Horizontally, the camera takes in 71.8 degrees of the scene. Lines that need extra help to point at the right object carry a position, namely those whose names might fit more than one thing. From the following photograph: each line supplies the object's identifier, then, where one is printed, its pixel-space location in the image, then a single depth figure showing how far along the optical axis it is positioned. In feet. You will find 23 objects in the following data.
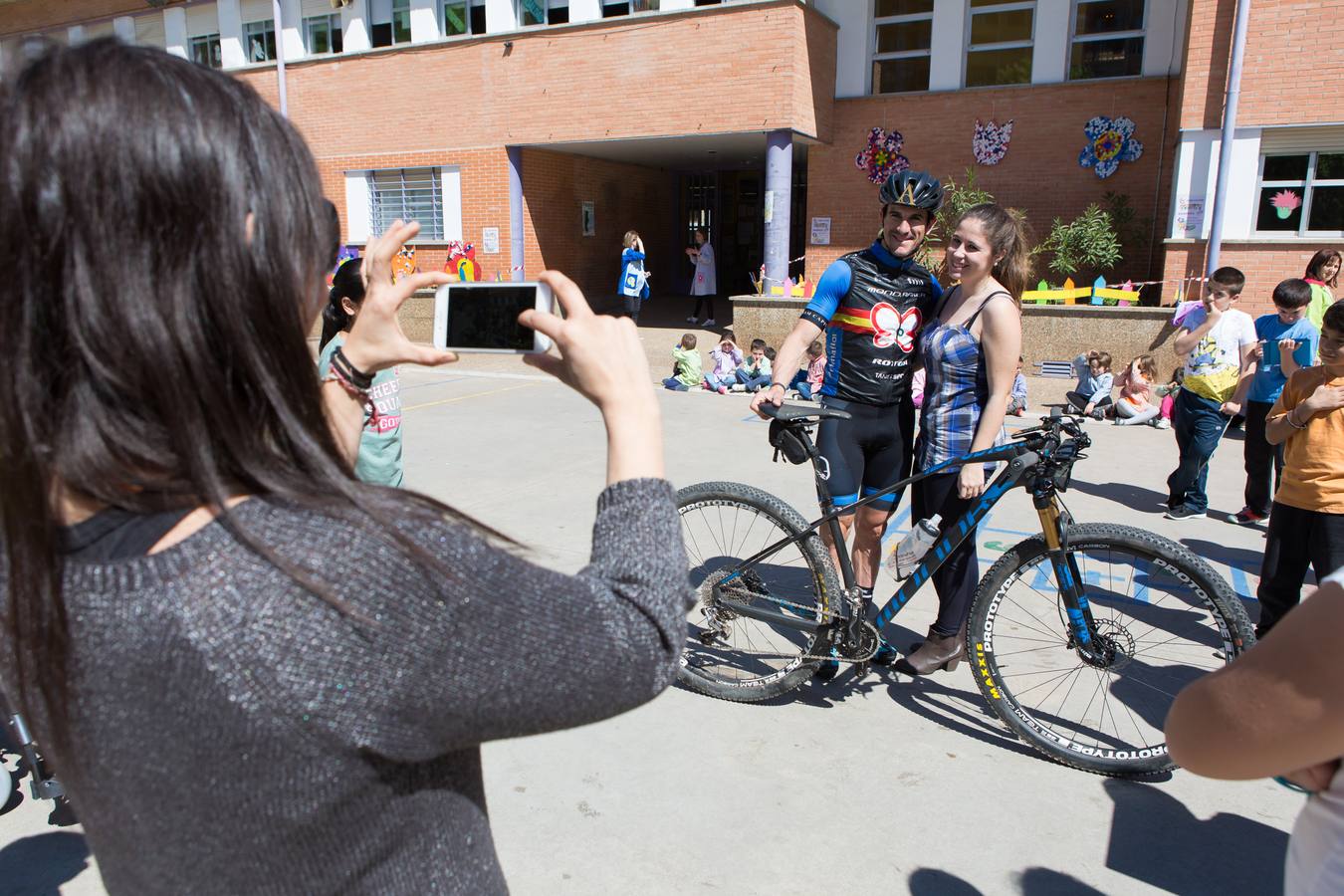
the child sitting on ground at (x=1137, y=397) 30.07
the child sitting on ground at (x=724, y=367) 36.60
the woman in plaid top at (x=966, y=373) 11.41
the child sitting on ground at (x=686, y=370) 37.55
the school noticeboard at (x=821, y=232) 51.72
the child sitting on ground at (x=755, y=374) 36.70
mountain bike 10.28
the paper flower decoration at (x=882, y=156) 48.78
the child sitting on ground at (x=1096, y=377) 32.17
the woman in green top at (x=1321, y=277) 20.30
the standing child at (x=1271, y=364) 17.81
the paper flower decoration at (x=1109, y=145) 44.04
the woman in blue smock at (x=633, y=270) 48.98
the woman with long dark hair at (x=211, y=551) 2.58
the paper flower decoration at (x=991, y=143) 46.55
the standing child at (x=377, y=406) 10.63
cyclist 12.60
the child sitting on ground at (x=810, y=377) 33.17
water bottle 11.28
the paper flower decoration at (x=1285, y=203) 38.70
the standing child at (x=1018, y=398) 31.32
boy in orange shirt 12.04
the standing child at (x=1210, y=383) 19.81
